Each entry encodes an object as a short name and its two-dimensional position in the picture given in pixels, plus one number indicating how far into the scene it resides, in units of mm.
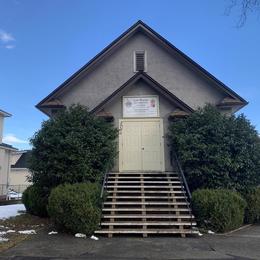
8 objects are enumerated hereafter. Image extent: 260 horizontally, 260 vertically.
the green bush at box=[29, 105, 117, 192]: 9562
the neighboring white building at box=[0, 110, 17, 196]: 22093
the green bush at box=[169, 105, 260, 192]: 9635
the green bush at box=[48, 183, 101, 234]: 7608
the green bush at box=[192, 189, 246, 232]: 8170
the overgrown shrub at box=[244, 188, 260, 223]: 9395
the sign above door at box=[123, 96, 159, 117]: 11578
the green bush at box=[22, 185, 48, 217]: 10270
